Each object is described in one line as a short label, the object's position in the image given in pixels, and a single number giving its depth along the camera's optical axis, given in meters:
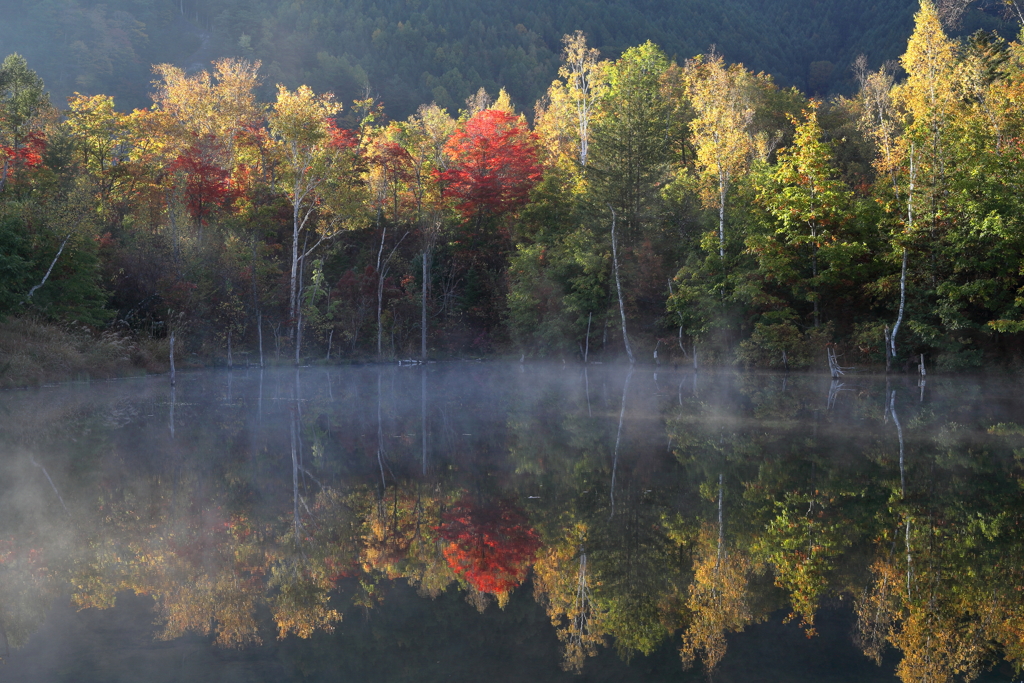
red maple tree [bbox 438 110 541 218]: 44.97
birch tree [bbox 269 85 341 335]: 38.59
